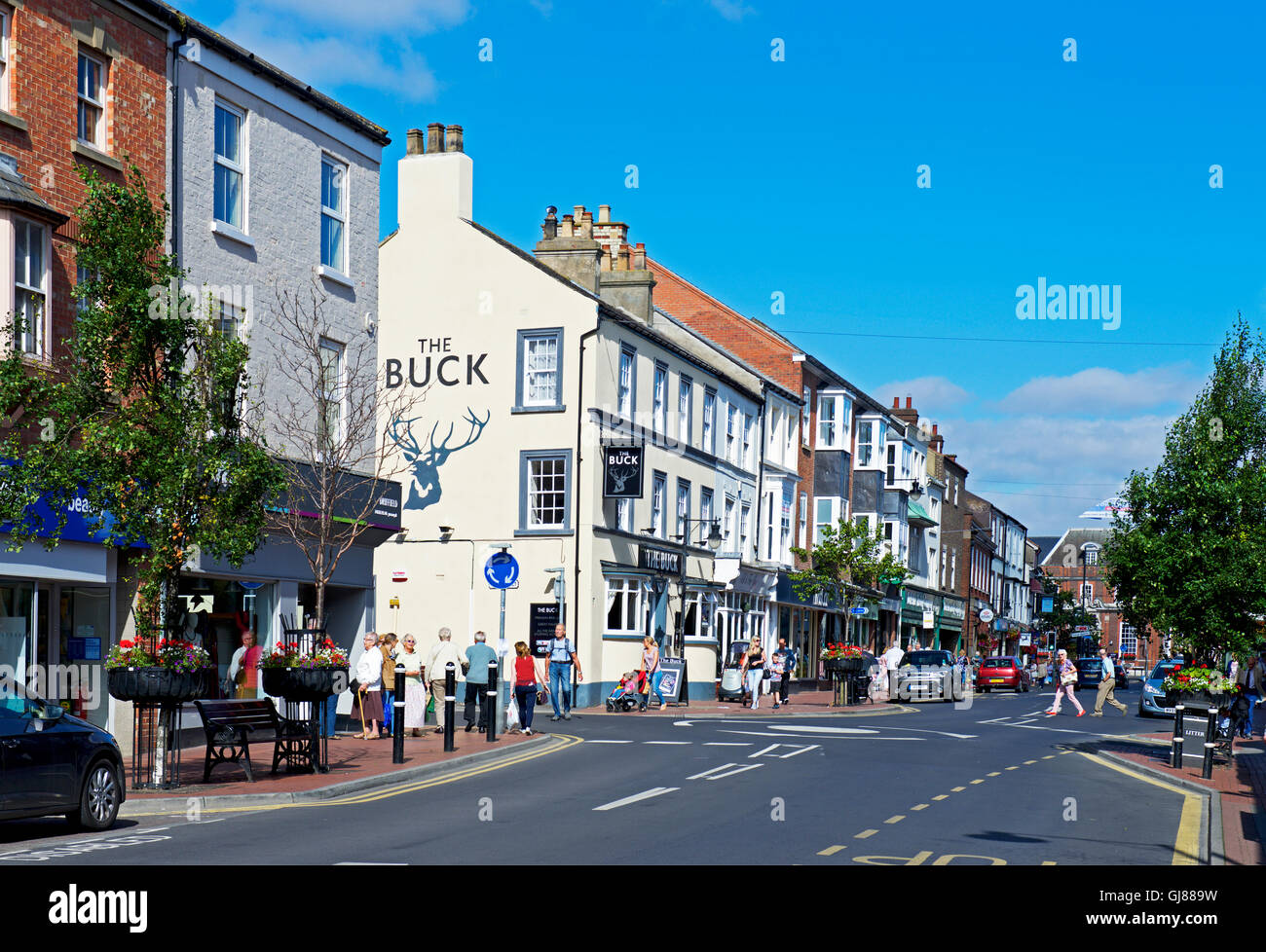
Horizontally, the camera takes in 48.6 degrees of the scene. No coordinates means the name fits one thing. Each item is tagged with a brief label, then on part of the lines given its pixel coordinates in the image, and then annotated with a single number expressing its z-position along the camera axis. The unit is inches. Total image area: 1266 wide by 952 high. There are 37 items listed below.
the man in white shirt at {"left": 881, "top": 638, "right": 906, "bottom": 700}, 1754.4
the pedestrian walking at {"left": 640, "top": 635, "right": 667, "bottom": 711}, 1318.9
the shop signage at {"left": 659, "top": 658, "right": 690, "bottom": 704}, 1376.7
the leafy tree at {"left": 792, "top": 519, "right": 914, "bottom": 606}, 1851.6
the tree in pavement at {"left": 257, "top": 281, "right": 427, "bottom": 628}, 918.4
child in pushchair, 1295.5
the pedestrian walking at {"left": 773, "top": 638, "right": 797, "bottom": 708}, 1515.7
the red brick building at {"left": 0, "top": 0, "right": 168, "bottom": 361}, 706.2
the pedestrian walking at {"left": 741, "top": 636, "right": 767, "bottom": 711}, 1376.7
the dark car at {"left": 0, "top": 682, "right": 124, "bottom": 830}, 477.1
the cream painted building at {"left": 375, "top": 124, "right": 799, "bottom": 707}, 1375.5
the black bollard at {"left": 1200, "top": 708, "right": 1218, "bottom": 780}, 754.8
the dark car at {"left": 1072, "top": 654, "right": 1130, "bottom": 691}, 2841.5
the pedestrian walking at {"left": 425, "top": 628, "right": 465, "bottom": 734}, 948.0
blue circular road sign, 905.5
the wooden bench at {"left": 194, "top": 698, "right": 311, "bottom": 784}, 645.9
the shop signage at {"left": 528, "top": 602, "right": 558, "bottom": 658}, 1321.4
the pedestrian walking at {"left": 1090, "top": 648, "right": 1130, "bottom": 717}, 1434.5
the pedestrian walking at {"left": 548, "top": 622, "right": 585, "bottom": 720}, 1123.3
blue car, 1427.2
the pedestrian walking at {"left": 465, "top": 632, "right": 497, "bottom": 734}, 950.4
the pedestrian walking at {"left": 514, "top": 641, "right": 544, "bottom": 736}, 953.5
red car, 2265.0
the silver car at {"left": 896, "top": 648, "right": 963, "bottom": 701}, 1694.1
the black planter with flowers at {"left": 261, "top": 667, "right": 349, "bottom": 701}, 689.6
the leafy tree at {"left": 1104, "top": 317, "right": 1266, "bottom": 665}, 881.5
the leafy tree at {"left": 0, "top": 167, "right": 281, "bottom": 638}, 602.5
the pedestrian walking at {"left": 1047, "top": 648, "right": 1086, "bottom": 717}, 1421.0
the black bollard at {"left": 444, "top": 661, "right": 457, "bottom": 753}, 807.1
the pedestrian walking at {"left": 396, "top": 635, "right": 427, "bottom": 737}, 936.3
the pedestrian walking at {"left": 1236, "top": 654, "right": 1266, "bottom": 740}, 1023.0
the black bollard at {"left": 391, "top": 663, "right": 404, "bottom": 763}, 725.9
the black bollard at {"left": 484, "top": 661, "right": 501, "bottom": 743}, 869.8
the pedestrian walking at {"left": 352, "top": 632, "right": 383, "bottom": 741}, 902.4
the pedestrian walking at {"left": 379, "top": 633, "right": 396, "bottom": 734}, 952.9
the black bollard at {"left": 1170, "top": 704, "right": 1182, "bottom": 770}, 782.5
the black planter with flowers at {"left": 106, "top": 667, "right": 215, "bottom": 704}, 606.9
